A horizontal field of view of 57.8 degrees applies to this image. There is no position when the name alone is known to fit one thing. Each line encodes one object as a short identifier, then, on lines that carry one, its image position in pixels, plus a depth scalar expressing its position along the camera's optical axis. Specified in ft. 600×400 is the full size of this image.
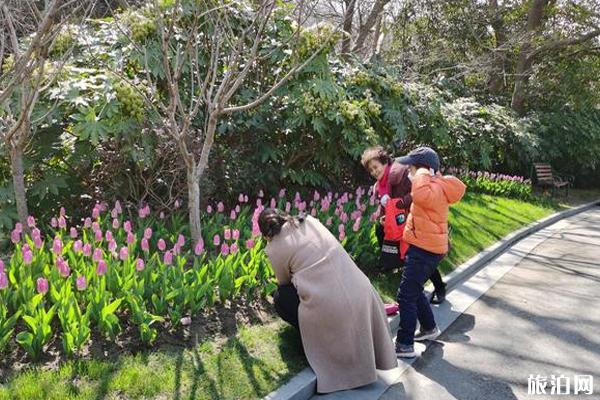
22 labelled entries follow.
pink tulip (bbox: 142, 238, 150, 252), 13.14
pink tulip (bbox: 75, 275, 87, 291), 10.98
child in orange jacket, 12.73
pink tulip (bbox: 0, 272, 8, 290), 10.59
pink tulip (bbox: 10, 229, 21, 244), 13.23
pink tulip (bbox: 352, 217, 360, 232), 17.32
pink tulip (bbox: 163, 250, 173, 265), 12.48
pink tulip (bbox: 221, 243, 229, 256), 13.48
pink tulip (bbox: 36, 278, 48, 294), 10.58
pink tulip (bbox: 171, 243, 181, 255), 13.69
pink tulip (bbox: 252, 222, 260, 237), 15.15
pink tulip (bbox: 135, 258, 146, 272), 12.00
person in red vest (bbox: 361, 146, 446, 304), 15.03
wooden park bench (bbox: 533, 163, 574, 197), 44.93
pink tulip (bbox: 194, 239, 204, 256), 13.80
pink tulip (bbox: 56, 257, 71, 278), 11.56
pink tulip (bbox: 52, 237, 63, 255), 12.46
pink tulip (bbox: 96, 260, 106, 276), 11.32
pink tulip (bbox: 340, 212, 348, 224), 17.92
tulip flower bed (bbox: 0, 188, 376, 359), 10.56
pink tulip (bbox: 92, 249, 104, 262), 12.08
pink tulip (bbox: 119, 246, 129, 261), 12.11
